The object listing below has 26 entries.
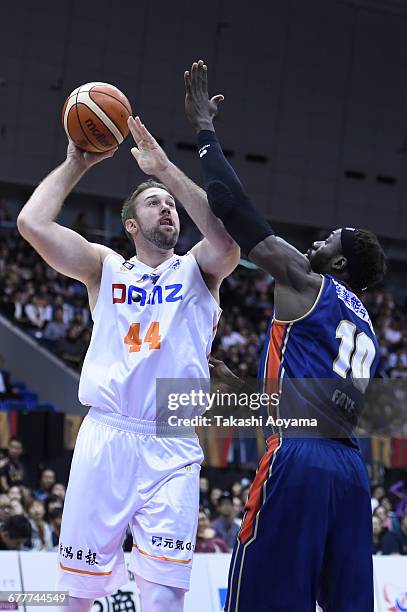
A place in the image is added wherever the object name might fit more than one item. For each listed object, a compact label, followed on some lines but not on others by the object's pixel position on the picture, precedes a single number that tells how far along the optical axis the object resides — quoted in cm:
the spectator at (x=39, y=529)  909
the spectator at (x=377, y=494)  1177
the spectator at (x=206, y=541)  905
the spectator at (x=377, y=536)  1016
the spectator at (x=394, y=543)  1002
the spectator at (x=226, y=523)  1009
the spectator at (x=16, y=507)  897
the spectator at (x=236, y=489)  1102
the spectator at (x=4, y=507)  845
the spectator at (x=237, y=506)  1053
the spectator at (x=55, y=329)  1686
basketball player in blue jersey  372
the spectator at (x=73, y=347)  1631
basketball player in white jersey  417
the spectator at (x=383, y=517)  1081
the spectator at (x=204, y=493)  1091
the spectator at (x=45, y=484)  1052
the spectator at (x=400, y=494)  1224
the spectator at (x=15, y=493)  945
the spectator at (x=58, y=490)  1004
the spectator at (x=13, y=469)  1011
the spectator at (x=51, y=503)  944
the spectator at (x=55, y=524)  922
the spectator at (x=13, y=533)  795
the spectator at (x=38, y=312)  1723
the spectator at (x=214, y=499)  1060
